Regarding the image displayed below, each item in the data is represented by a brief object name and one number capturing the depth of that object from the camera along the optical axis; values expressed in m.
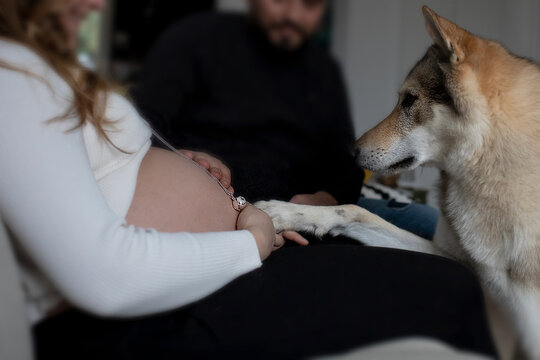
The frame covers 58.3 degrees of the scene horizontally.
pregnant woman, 0.38
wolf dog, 0.64
